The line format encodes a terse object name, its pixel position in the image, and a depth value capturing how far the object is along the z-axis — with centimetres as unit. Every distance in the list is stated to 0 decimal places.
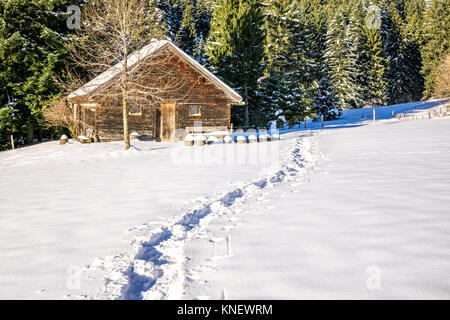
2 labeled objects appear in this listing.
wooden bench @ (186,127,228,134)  1927
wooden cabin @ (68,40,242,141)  1788
